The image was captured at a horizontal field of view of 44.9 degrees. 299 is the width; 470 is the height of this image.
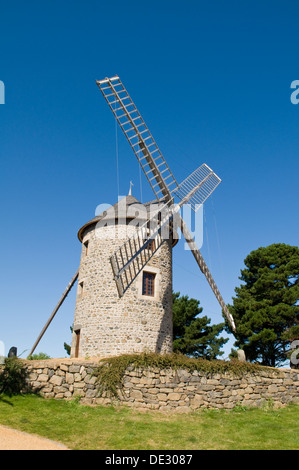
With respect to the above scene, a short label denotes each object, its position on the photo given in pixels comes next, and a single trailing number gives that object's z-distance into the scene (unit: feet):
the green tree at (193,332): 71.05
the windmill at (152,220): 46.70
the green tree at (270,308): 64.08
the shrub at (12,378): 34.68
